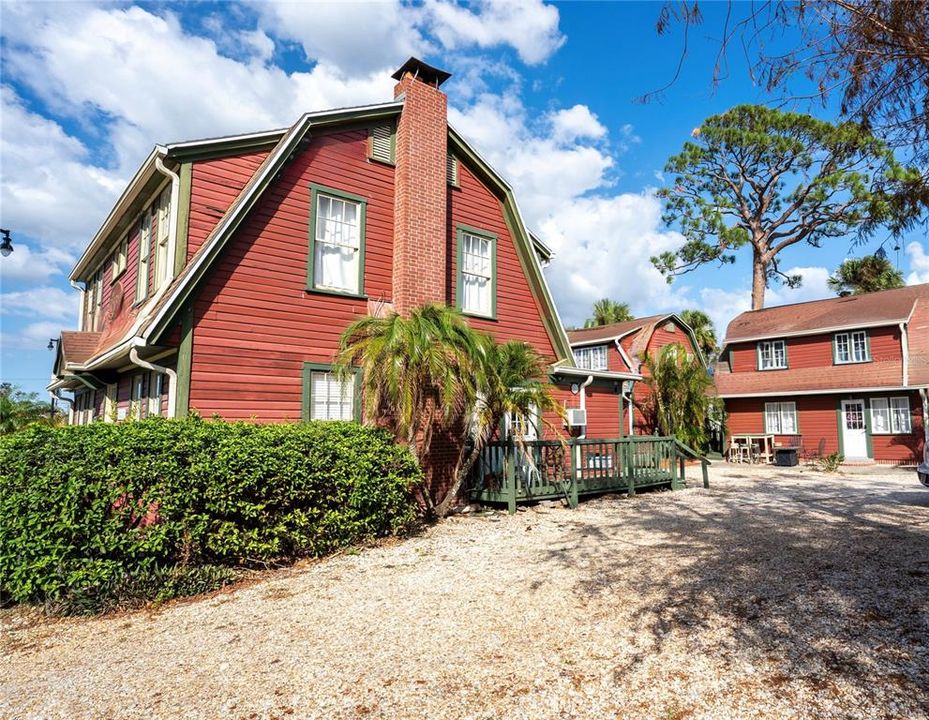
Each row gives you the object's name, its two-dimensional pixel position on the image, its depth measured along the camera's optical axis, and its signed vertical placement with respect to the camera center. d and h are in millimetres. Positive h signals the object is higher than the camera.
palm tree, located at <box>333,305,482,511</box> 8258 +955
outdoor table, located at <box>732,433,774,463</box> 23131 -411
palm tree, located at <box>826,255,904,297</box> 31812 +8573
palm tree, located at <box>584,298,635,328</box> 37344 +7571
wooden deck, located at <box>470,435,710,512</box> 10375 -723
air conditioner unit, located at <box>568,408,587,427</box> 15602 +394
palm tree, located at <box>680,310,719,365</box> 32094 +5538
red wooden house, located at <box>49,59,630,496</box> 8492 +2958
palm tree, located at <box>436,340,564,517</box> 9219 +548
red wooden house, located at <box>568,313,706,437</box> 22703 +4030
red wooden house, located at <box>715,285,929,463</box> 21062 +2230
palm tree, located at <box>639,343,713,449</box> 21203 +1358
